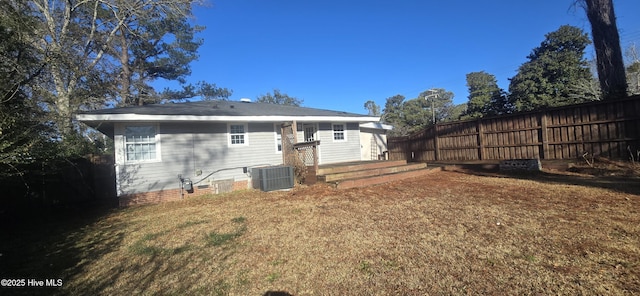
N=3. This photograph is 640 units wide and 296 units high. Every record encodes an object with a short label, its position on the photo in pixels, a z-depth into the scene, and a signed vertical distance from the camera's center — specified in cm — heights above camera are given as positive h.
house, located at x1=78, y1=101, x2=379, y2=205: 836 +77
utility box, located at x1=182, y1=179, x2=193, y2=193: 897 -64
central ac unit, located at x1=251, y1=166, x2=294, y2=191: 888 -58
